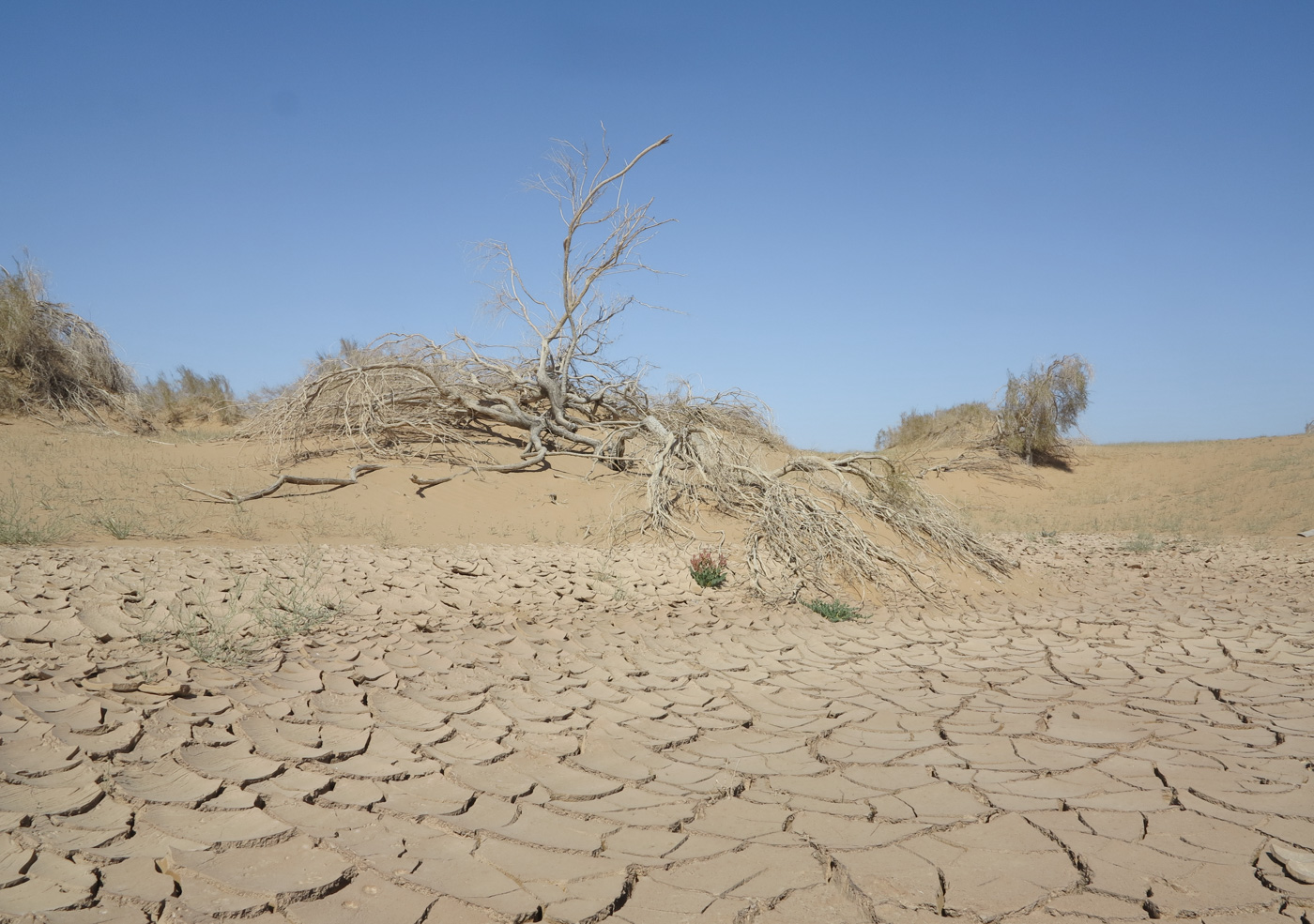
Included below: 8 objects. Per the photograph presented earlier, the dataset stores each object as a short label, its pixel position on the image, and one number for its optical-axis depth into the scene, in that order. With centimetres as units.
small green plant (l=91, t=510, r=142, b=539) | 579
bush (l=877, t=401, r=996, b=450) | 1888
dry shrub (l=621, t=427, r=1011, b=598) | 673
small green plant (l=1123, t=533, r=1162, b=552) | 991
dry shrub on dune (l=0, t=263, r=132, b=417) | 1095
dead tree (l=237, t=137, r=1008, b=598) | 700
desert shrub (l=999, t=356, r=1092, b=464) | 1825
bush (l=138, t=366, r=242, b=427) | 1509
